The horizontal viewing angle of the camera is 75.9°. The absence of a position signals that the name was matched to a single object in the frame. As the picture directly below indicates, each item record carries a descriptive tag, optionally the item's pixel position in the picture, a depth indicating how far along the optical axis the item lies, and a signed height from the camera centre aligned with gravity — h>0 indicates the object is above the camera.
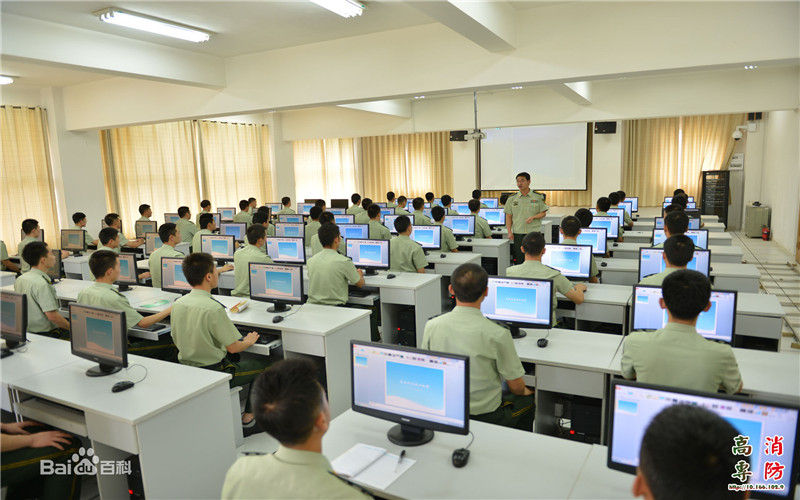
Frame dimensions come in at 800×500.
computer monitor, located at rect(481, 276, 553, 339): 3.36 -0.82
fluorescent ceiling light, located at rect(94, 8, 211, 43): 4.84 +1.66
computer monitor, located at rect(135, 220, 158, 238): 9.16 -0.64
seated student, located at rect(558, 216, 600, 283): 4.97 -0.47
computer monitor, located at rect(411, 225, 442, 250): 6.93 -0.72
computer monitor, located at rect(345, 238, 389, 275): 5.75 -0.78
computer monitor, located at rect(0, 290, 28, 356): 3.39 -0.81
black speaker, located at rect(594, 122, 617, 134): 11.93 +1.16
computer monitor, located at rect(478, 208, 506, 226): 9.68 -0.64
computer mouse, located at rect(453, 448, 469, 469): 1.99 -1.07
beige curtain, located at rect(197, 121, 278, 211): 12.09 +0.63
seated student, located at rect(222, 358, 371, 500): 1.46 -0.78
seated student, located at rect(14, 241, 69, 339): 4.05 -0.75
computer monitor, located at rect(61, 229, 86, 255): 7.85 -0.71
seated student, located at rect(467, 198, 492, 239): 8.43 -0.70
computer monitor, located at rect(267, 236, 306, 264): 6.10 -0.74
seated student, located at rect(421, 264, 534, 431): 2.46 -0.77
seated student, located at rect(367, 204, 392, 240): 7.47 -0.68
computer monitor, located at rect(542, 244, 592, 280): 4.73 -0.75
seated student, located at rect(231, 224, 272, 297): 5.05 -0.70
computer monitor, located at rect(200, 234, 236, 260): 6.60 -0.72
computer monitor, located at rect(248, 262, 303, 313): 4.30 -0.82
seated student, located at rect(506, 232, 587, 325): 3.87 -0.67
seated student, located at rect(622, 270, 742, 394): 2.19 -0.76
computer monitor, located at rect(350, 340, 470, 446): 2.07 -0.86
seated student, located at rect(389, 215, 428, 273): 5.95 -0.79
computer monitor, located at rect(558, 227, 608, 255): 5.77 -0.68
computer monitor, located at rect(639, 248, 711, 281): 4.30 -0.74
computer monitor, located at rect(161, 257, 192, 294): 4.89 -0.82
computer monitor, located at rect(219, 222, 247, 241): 8.21 -0.64
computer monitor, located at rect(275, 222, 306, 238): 8.05 -0.67
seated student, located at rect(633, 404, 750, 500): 1.06 -0.59
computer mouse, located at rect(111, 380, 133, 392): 2.77 -1.05
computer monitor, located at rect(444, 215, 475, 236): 8.13 -0.67
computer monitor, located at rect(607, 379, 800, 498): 1.60 -0.79
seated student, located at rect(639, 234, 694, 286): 3.26 -0.49
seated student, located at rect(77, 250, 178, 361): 3.73 -0.73
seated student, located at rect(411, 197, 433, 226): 8.38 -0.51
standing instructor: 7.34 -0.45
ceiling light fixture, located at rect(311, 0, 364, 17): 4.52 +1.59
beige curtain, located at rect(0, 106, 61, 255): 8.72 +0.36
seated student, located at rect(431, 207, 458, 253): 7.12 -0.81
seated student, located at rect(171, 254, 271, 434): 3.44 -0.90
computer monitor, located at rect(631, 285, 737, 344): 2.99 -0.84
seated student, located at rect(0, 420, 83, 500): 2.60 -1.38
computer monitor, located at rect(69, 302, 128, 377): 2.89 -0.84
